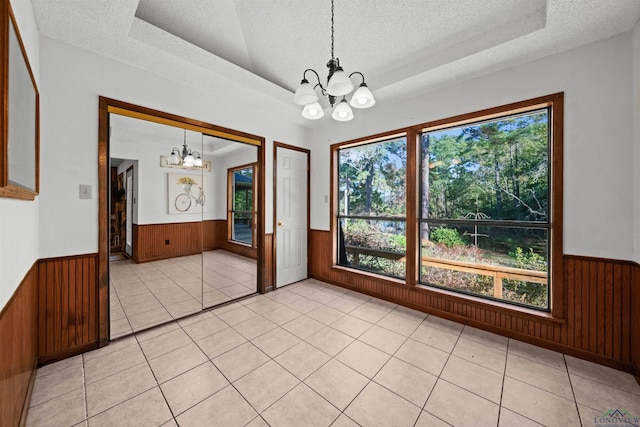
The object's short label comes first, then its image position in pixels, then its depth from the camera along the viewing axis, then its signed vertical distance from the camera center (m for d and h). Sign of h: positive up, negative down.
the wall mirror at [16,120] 1.00 +0.46
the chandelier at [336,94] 1.72 +0.92
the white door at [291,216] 3.88 -0.08
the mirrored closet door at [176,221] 3.43 -0.21
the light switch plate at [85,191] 2.19 +0.18
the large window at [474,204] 2.40 +0.09
